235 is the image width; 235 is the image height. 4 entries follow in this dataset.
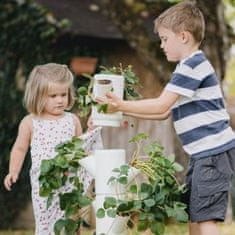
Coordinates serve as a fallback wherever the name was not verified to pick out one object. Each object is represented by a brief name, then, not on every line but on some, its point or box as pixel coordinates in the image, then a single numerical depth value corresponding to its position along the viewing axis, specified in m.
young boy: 4.77
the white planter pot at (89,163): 4.73
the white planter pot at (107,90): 4.62
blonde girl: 5.64
